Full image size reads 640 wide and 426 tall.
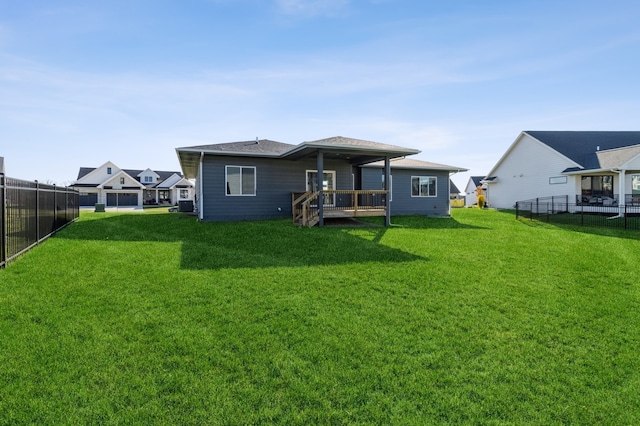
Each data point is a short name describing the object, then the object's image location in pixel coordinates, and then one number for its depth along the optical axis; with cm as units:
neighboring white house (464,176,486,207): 4699
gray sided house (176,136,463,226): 1198
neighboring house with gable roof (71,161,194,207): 3934
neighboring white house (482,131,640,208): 1959
